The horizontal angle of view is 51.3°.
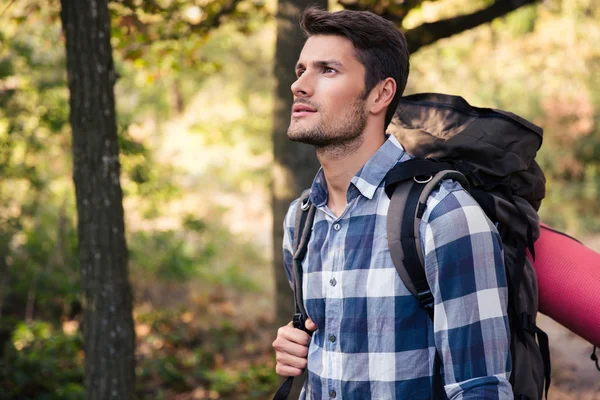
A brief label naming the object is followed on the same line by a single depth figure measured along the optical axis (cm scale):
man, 186
